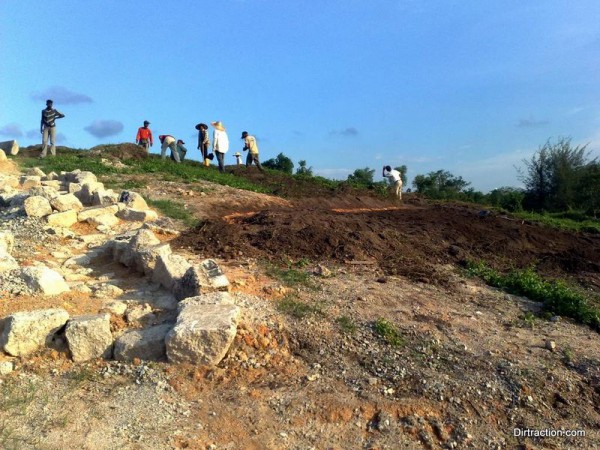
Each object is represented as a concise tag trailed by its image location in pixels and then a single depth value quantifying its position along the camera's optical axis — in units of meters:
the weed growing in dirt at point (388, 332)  4.56
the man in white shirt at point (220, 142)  15.20
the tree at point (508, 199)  22.23
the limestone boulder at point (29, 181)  10.86
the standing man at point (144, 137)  17.55
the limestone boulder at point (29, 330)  4.14
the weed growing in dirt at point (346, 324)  4.71
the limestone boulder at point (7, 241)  6.00
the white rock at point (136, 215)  8.23
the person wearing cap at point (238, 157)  19.77
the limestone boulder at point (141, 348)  4.22
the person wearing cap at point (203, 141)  16.03
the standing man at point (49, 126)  14.05
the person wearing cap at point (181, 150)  17.82
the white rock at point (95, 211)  7.94
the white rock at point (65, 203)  8.16
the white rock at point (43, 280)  4.96
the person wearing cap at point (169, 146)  17.28
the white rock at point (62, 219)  7.57
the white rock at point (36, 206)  7.73
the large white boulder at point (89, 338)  4.19
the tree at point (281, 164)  22.78
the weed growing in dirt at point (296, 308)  4.88
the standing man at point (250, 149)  16.89
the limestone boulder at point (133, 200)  8.77
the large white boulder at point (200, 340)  4.10
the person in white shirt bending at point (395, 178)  16.34
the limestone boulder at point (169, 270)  5.32
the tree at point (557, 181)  24.09
